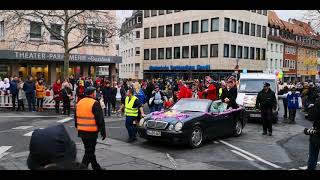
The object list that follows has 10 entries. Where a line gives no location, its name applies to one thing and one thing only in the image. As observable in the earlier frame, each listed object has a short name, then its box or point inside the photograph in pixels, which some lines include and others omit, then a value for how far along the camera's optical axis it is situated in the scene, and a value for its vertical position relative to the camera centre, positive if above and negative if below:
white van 18.45 -0.56
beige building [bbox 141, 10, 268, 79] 55.19 +4.80
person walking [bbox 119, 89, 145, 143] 12.31 -1.09
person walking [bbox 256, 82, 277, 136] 14.44 -1.00
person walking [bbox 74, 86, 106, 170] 8.20 -1.01
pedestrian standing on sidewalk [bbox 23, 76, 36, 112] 21.00 -0.77
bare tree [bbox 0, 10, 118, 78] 26.20 +3.40
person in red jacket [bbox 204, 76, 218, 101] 17.50 -0.67
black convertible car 11.45 -1.38
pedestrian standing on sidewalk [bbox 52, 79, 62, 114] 20.88 -0.91
